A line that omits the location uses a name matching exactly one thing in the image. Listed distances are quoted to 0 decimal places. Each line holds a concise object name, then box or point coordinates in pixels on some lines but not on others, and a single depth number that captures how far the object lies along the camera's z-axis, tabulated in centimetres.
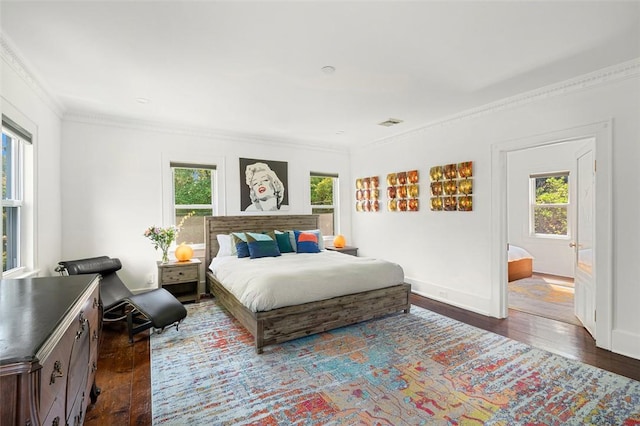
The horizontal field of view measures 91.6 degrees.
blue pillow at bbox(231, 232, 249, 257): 464
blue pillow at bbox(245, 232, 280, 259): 448
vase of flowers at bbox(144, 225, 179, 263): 436
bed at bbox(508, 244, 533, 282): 592
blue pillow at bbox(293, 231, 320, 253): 502
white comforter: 308
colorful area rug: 206
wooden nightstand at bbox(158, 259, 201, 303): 430
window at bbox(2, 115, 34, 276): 284
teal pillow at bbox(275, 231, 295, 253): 498
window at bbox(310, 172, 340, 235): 631
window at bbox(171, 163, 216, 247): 496
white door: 329
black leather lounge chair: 323
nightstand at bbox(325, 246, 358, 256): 578
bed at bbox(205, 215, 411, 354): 302
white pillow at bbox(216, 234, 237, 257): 485
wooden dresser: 89
